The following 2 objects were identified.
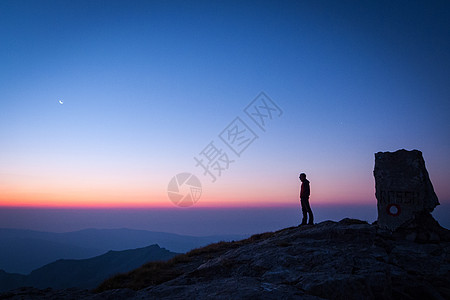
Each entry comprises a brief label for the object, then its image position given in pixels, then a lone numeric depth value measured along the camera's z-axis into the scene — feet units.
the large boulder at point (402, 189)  33.88
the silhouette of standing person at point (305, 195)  45.44
